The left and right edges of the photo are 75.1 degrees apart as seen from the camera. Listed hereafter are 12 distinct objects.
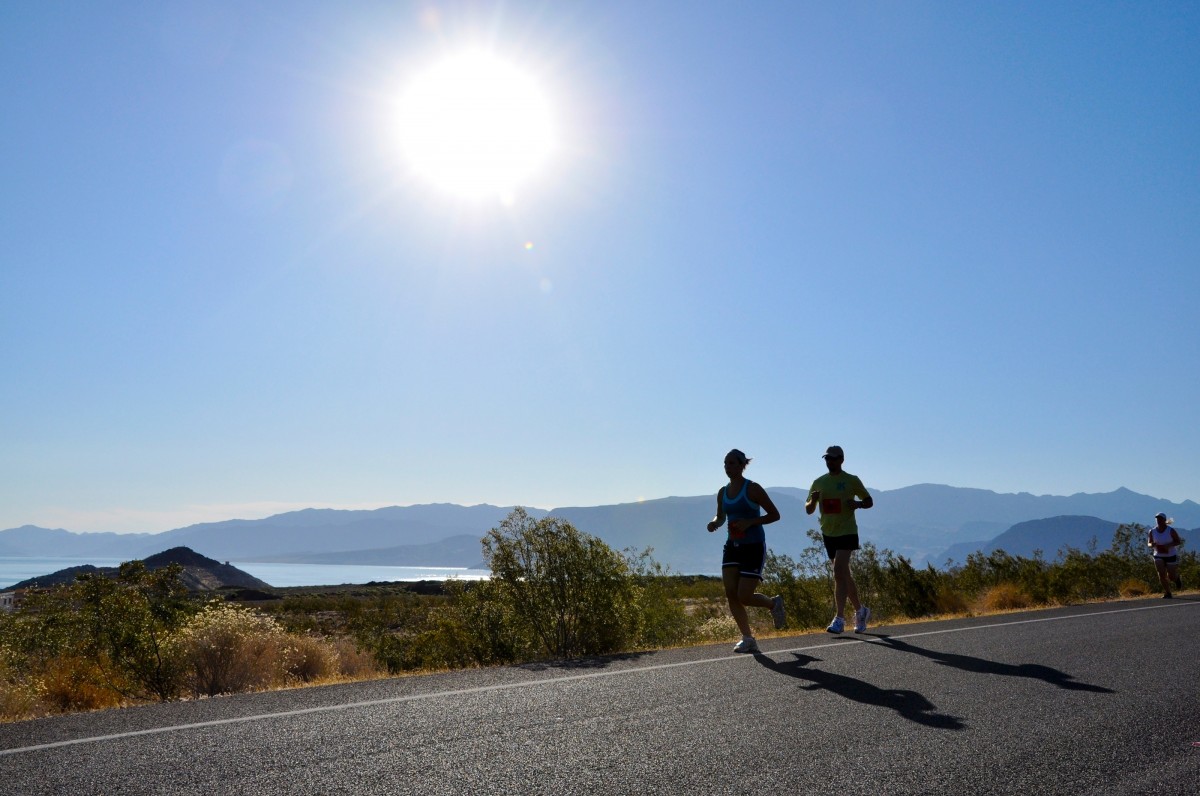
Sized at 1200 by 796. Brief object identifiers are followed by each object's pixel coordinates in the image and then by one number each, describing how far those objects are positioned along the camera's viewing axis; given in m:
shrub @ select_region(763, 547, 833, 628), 18.62
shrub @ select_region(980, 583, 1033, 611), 15.49
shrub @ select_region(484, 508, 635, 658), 10.17
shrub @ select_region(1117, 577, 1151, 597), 18.55
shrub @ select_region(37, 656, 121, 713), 6.88
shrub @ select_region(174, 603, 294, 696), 7.46
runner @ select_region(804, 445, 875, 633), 9.01
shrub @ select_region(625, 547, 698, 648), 14.86
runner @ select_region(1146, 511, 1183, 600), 16.19
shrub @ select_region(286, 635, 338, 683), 8.70
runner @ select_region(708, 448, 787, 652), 7.91
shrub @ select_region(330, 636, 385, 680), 11.82
